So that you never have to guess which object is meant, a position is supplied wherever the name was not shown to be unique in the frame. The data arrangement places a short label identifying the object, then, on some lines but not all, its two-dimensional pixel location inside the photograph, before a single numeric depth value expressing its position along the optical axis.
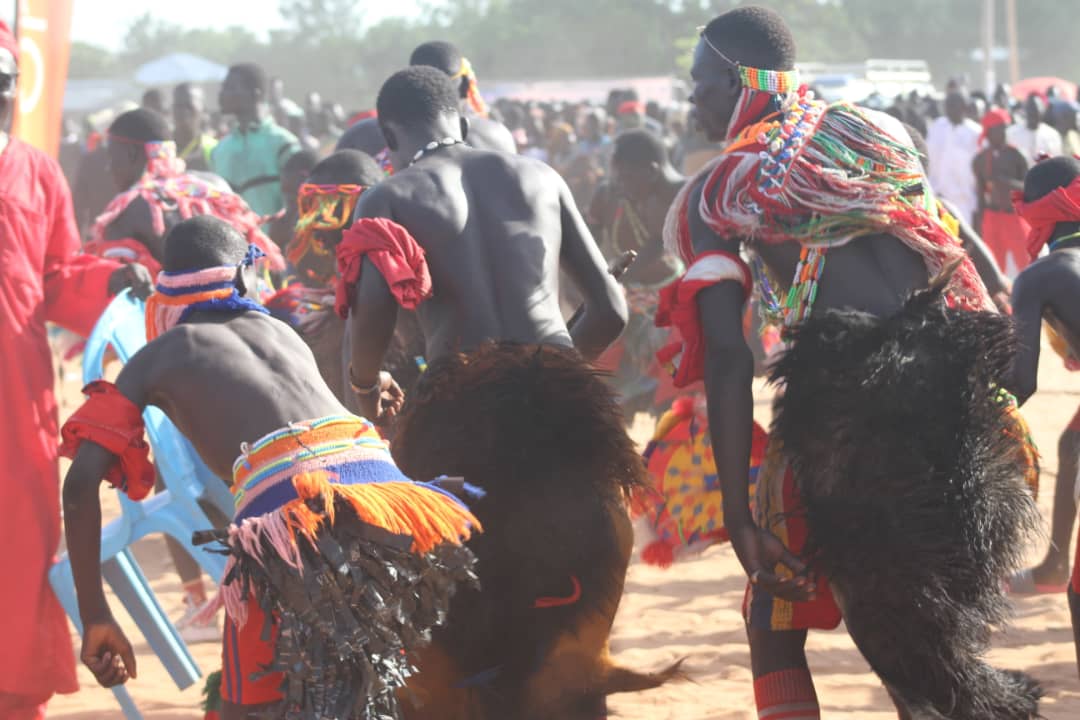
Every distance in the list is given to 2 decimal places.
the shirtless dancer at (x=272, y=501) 6.34
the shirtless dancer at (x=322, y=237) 11.19
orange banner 14.35
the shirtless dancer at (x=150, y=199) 13.09
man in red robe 8.86
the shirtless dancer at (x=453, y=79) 13.30
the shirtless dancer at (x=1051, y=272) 9.05
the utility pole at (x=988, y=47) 78.01
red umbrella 51.31
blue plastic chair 9.54
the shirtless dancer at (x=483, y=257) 7.98
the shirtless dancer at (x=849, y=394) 6.41
